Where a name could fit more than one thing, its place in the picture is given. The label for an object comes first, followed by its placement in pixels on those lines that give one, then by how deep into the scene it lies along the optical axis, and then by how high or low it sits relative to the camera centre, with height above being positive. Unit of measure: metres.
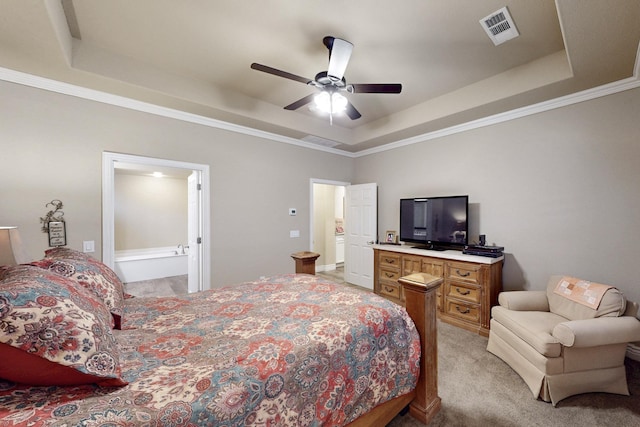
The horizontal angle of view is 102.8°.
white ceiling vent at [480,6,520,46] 2.08 +1.61
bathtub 5.17 -1.07
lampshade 1.59 -0.21
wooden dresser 3.02 -0.85
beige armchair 1.89 -1.06
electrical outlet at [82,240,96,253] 2.74 -0.35
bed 0.81 -0.64
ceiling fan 2.30 +1.24
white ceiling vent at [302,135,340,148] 4.40 +1.30
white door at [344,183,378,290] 4.85 -0.36
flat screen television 3.53 -0.13
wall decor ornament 2.56 -0.12
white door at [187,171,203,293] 3.51 -0.32
